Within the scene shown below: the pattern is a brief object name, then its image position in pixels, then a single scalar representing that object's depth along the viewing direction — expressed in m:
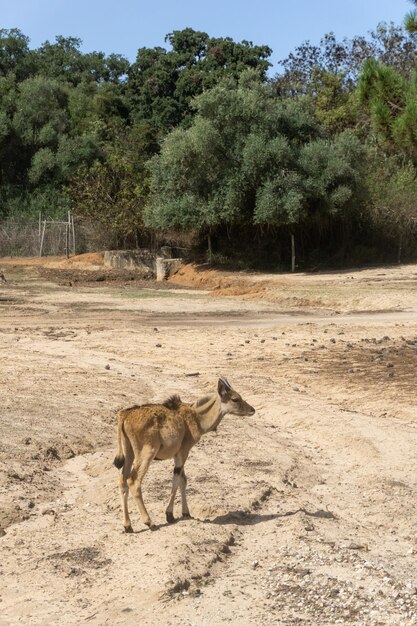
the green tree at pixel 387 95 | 22.96
